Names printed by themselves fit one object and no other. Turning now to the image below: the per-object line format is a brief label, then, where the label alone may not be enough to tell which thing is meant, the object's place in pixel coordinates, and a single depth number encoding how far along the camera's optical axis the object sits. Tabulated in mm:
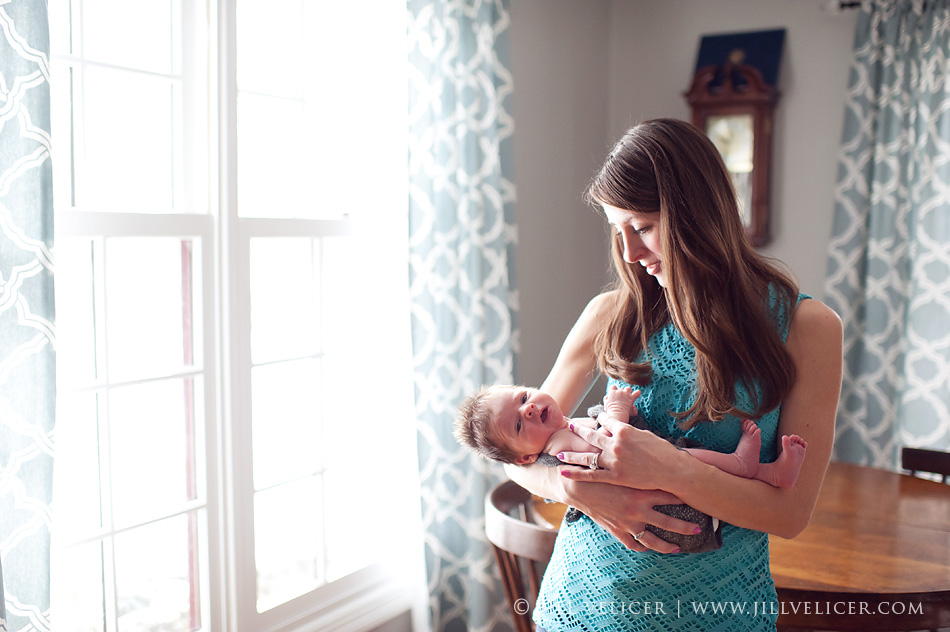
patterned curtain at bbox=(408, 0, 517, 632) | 2582
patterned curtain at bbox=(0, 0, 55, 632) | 1496
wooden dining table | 1706
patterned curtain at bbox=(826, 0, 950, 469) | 3320
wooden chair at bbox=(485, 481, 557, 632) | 1911
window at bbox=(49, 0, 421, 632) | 1977
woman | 1277
